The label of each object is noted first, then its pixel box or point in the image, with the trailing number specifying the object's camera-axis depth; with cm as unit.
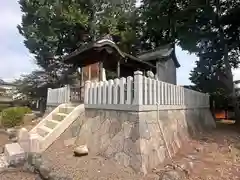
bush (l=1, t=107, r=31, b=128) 1011
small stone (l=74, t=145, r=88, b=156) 497
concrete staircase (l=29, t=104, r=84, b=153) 523
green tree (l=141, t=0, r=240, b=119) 1347
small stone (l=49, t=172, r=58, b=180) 367
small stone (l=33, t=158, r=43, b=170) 430
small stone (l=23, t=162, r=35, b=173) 434
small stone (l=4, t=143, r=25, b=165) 476
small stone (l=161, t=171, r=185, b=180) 359
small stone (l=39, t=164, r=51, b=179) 387
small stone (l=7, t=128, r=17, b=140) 773
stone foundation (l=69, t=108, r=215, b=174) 410
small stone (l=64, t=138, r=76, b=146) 578
